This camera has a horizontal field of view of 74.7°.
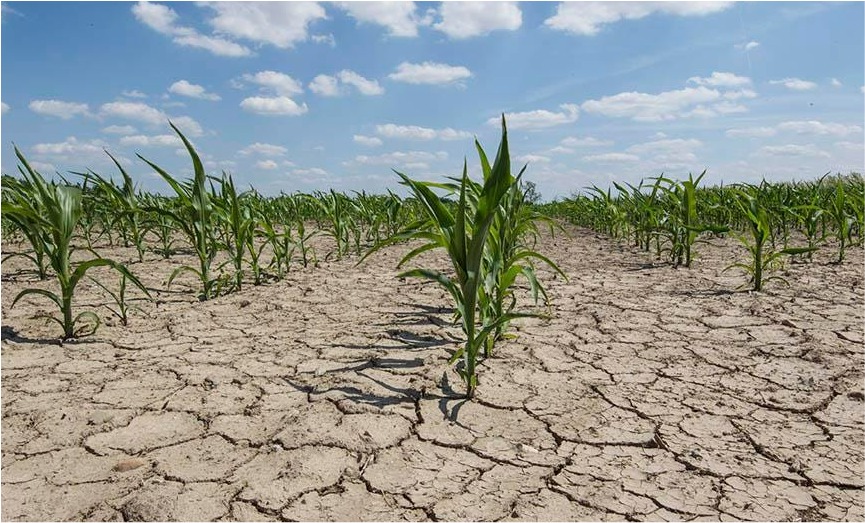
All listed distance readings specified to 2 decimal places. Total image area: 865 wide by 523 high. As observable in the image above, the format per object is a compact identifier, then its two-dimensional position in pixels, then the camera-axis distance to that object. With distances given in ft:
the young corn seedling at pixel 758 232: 9.29
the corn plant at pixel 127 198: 10.96
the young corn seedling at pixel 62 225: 6.67
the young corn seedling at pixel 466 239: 4.79
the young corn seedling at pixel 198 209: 8.77
